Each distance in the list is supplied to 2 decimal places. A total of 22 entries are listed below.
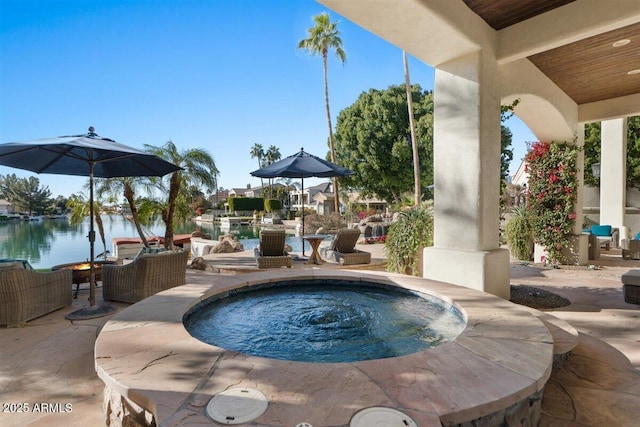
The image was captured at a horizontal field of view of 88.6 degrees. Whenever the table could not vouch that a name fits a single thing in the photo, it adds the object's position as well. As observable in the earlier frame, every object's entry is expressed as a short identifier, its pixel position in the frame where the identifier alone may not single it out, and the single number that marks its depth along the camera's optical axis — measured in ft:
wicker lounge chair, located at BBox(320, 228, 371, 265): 25.45
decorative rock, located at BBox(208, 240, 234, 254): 35.22
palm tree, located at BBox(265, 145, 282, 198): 211.20
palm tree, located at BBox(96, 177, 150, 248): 34.46
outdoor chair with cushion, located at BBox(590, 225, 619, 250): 34.04
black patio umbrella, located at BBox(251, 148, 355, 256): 26.68
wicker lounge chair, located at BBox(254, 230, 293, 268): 23.85
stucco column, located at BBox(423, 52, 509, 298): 14.92
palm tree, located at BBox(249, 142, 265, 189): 220.23
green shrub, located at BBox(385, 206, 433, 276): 19.34
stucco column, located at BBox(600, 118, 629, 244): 36.76
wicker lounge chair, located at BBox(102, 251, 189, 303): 15.99
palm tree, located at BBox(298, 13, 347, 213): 73.05
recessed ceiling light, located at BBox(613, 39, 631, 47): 15.84
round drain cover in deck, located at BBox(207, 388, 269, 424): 5.01
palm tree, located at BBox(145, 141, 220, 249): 35.01
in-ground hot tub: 5.26
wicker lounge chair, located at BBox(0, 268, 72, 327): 13.14
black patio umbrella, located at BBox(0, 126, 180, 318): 13.83
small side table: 26.50
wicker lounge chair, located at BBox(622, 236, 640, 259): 27.94
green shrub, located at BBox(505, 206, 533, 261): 28.08
